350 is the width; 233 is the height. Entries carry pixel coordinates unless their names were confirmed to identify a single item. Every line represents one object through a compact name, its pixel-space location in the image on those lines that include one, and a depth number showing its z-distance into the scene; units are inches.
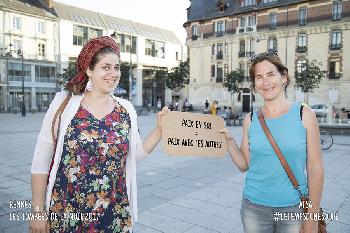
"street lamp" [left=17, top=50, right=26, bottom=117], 1140.7
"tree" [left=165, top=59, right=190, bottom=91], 1772.9
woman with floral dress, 86.9
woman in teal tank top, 84.2
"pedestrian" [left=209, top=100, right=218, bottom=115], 695.3
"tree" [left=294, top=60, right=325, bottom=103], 1107.9
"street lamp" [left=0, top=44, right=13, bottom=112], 1557.1
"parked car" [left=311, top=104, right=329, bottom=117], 914.7
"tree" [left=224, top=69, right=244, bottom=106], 1366.9
